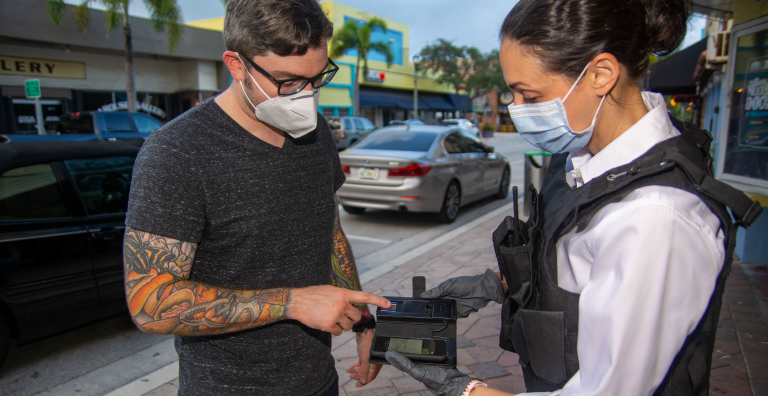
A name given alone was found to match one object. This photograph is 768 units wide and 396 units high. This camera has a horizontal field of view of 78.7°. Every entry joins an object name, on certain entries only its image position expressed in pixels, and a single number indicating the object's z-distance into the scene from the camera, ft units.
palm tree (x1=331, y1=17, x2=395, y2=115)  95.66
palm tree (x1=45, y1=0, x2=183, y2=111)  53.11
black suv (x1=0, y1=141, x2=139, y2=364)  10.57
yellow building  108.78
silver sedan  23.66
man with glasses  4.30
